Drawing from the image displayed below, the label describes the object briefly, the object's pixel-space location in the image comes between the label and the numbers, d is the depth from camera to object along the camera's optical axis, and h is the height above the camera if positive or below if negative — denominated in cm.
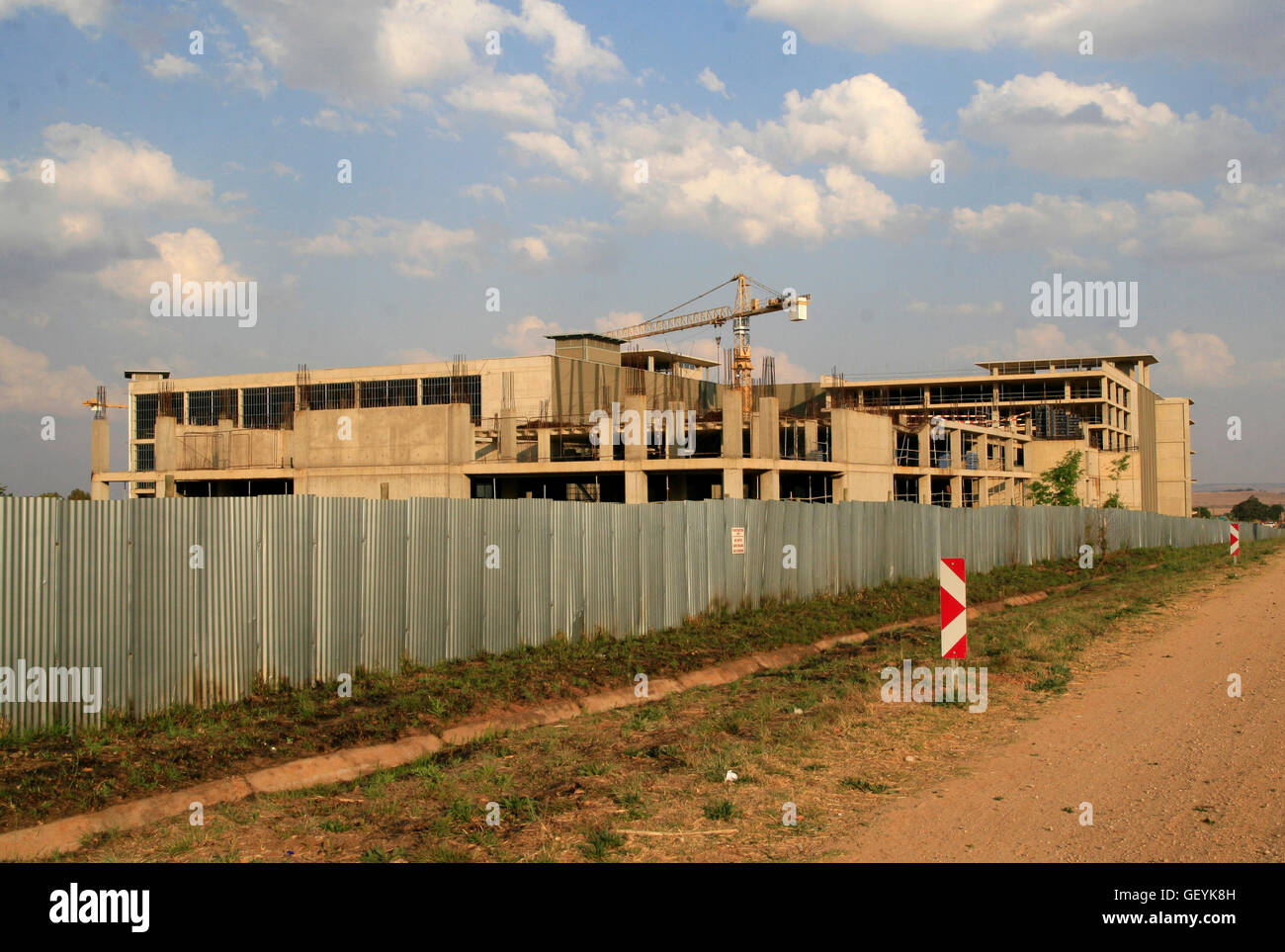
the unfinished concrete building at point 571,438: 4556 +212
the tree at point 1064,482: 5309 -43
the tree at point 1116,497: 5903 -138
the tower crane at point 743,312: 8188 +1464
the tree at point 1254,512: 15362 -616
